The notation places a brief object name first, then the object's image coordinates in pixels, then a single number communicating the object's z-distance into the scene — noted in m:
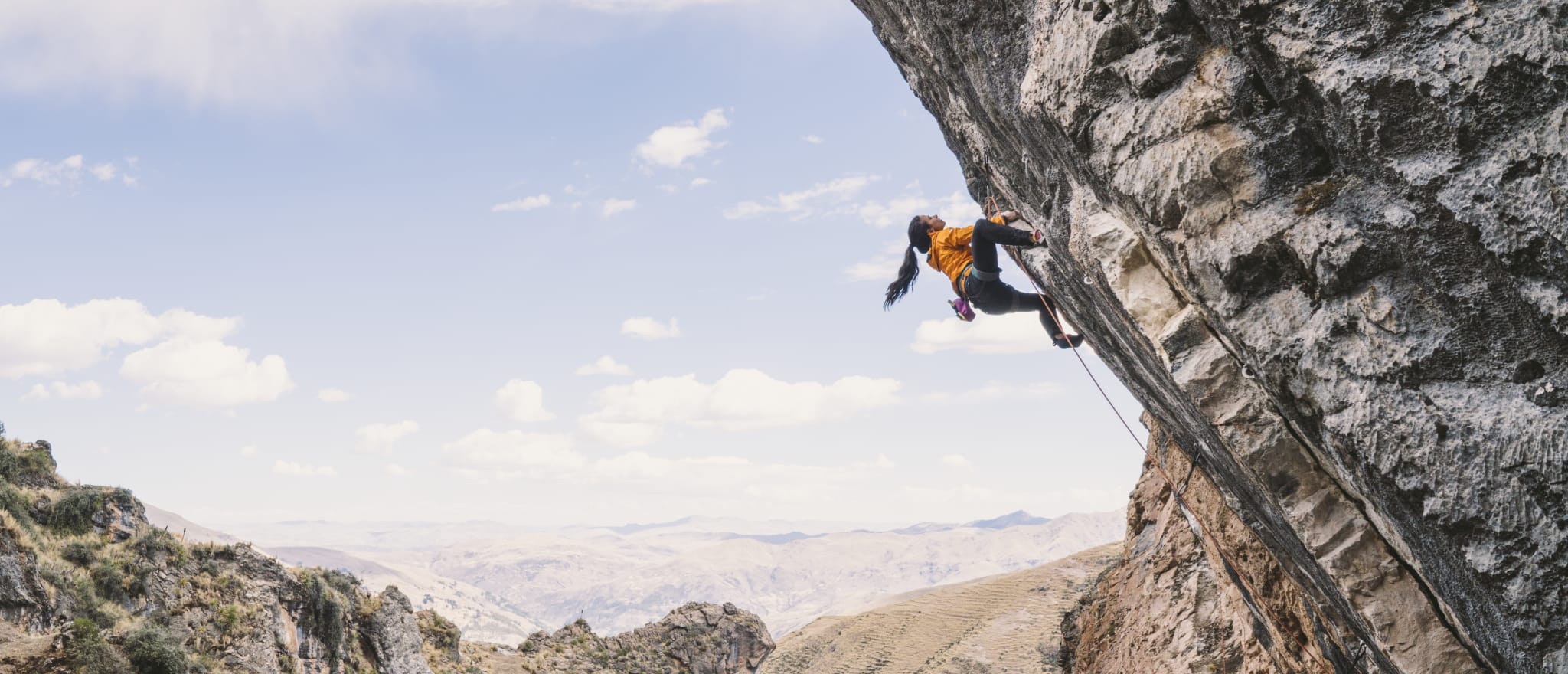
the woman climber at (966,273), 9.61
